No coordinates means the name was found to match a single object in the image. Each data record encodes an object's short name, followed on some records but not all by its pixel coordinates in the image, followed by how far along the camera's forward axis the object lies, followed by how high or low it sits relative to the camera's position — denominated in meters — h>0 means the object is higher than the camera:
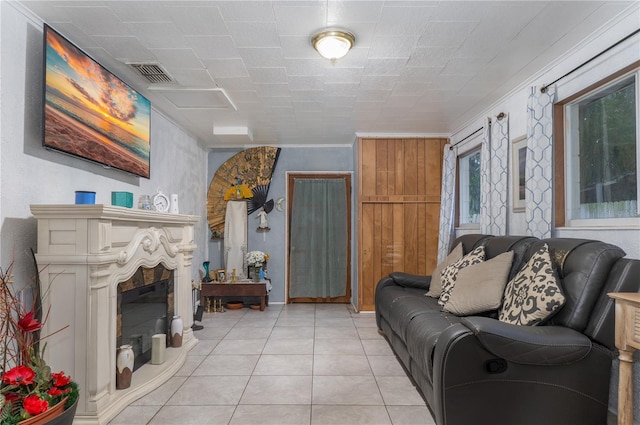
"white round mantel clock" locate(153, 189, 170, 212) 3.29 +0.15
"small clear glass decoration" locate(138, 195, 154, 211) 3.08 +0.14
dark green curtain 5.43 -0.28
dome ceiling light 2.27 +1.14
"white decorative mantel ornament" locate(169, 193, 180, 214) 3.49 +0.14
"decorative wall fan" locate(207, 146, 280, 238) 5.45 +0.56
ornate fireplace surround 2.06 -0.44
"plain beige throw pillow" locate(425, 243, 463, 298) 3.26 -0.50
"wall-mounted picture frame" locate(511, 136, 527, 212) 3.26 +0.45
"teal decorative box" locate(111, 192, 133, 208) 2.62 +0.14
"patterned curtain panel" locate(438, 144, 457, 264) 4.43 +0.17
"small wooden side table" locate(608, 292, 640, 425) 1.57 -0.53
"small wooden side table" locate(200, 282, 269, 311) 4.94 -0.97
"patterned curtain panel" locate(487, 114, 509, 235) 3.36 +0.42
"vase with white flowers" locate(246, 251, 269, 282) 5.12 -0.59
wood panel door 4.80 +0.17
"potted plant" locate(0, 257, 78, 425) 1.56 -0.76
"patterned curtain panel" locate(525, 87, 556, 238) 2.64 +0.42
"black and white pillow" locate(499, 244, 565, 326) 1.98 -0.42
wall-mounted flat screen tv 2.10 +0.74
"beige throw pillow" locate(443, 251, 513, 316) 2.40 -0.47
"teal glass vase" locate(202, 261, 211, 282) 5.13 -0.74
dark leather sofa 1.78 -0.71
